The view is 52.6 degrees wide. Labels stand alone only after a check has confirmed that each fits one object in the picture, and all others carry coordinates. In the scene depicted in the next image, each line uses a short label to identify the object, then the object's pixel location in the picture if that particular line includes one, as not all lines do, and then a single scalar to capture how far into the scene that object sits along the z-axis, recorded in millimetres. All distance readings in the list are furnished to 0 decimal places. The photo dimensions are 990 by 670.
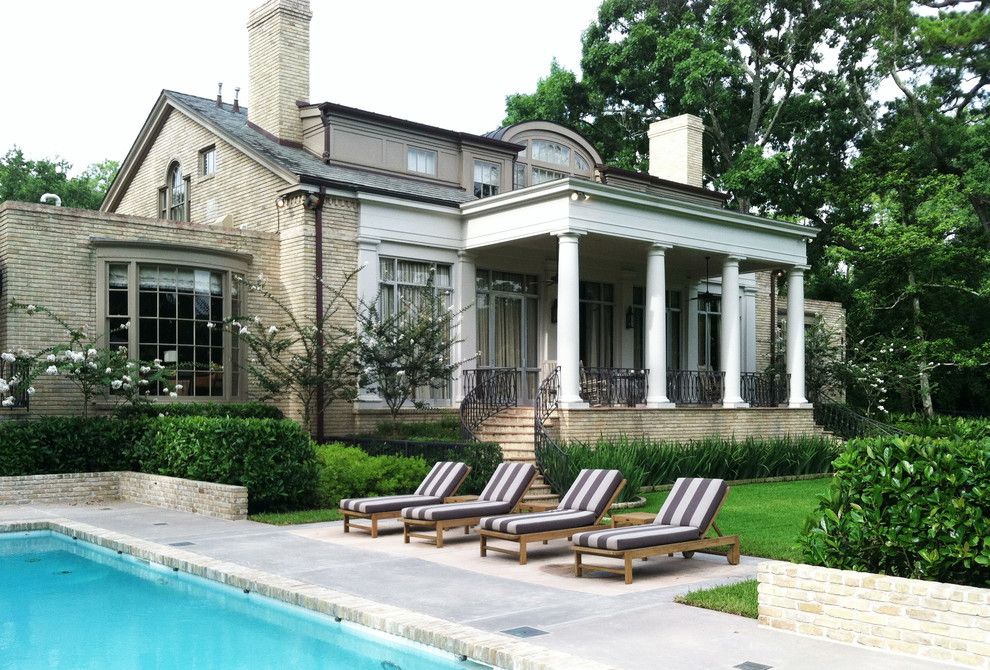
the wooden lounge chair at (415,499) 13133
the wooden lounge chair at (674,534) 9758
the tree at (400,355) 18688
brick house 18781
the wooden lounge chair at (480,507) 12367
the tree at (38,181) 44969
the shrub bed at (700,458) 16750
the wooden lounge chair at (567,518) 11070
